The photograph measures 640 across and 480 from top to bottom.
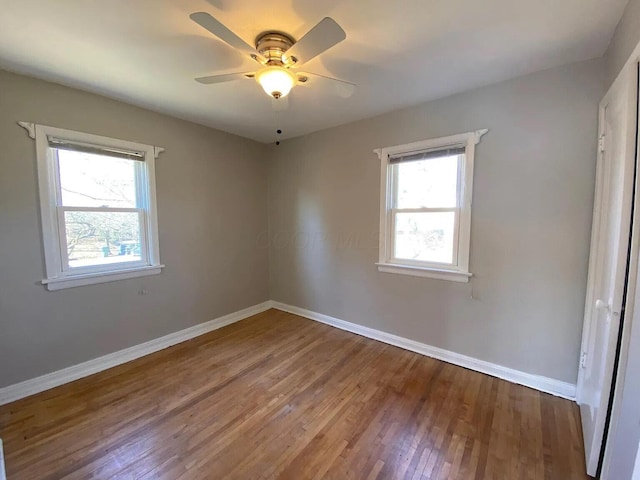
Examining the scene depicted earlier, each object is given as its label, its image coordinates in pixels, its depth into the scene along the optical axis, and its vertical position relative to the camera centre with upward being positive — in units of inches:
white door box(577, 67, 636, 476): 50.3 -8.4
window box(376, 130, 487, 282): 97.3 +4.7
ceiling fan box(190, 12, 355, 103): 52.5 +35.7
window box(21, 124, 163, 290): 88.1 +3.6
